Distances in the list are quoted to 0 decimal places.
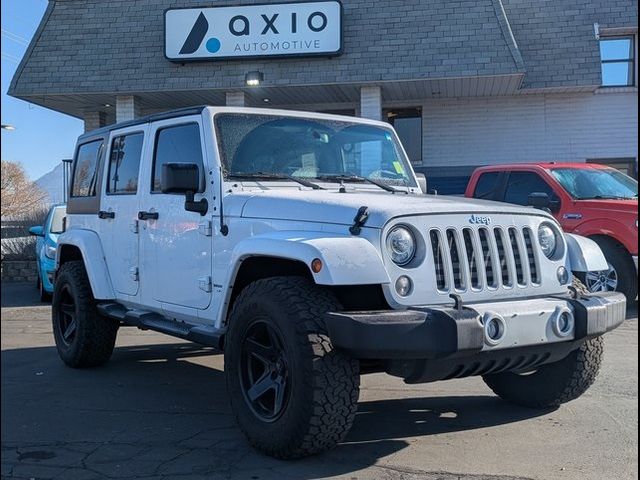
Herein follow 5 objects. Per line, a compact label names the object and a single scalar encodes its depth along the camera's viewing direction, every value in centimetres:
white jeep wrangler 348
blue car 1094
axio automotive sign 1412
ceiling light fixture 1407
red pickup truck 883
